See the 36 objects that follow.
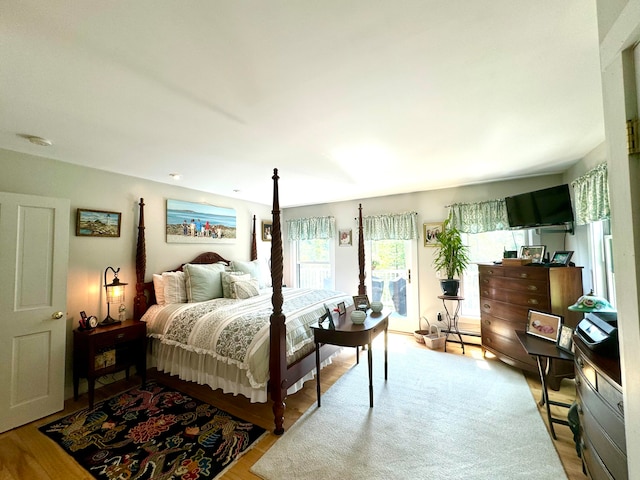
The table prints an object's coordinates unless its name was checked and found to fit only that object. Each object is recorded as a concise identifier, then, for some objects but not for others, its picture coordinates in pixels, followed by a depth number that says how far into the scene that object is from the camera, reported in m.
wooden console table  2.25
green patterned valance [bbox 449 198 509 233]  3.68
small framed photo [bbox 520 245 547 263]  2.96
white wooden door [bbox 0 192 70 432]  2.19
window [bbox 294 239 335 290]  5.21
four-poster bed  2.13
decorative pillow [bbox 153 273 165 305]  3.20
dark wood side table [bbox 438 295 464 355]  3.69
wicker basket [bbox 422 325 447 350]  3.70
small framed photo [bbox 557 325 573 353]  2.03
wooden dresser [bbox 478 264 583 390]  2.63
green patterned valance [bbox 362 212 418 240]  4.34
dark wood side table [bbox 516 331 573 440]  1.97
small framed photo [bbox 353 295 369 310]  2.92
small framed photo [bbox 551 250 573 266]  2.69
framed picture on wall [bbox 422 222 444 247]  4.17
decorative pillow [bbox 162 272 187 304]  3.22
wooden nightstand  2.45
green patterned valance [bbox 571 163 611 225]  2.31
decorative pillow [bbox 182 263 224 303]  3.33
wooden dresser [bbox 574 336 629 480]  1.05
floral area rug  1.75
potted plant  3.73
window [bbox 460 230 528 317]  3.76
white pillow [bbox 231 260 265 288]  4.14
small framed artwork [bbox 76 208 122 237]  2.77
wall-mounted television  2.91
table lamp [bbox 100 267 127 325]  2.80
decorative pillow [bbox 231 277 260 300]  3.44
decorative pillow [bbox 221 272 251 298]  3.54
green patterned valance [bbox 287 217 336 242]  5.05
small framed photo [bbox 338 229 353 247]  4.91
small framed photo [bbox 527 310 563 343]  2.27
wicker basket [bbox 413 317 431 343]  3.95
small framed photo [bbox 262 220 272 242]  5.20
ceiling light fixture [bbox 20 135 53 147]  2.12
